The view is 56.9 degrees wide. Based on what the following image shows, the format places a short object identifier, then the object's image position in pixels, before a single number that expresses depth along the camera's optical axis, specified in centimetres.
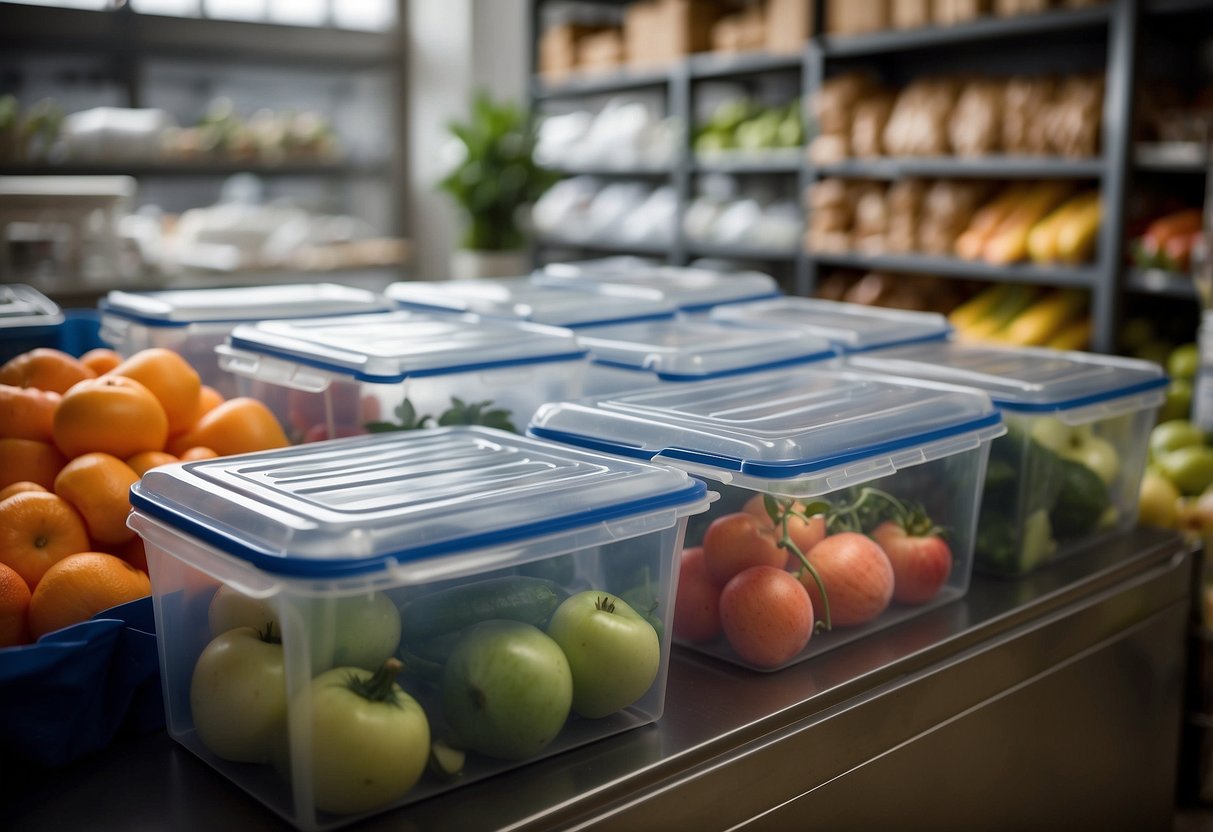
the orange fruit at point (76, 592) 94
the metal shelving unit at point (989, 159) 318
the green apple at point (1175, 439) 227
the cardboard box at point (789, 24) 406
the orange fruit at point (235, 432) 121
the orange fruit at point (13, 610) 94
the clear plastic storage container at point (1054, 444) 127
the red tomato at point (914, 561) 113
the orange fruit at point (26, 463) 114
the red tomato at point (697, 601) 104
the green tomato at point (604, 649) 87
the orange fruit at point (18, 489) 105
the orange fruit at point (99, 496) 104
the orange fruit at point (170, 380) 121
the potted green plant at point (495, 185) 502
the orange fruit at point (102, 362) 140
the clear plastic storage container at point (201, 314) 154
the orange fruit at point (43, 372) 130
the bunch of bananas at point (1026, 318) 351
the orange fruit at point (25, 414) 116
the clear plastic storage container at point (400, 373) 125
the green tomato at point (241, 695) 80
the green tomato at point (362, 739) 75
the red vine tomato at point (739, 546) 101
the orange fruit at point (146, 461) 113
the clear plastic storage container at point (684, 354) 139
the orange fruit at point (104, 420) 112
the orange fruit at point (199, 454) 115
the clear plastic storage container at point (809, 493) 100
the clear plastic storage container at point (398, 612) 75
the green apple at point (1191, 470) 215
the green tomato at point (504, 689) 81
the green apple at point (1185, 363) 309
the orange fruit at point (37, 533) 99
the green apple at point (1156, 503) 165
